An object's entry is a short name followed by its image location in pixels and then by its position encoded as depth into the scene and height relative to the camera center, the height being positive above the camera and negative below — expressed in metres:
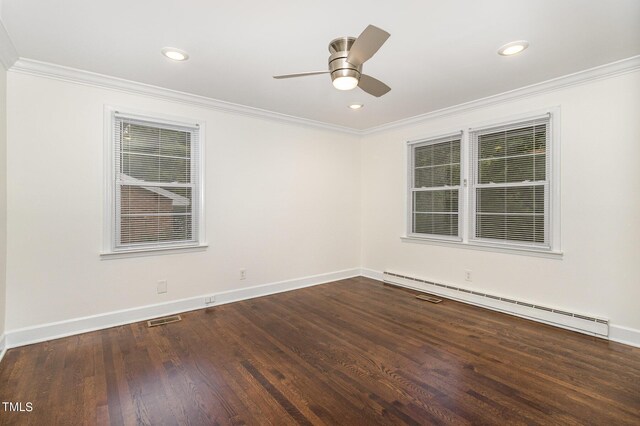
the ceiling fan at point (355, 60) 1.88 +1.02
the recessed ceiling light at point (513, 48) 2.54 +1.36
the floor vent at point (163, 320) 3.40 -1.19
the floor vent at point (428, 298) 4.22 -1.14
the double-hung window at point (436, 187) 4.36 +0.37
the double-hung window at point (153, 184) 3.41 +0.31
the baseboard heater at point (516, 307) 3.10 -1.06
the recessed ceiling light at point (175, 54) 2.64 +1.34
